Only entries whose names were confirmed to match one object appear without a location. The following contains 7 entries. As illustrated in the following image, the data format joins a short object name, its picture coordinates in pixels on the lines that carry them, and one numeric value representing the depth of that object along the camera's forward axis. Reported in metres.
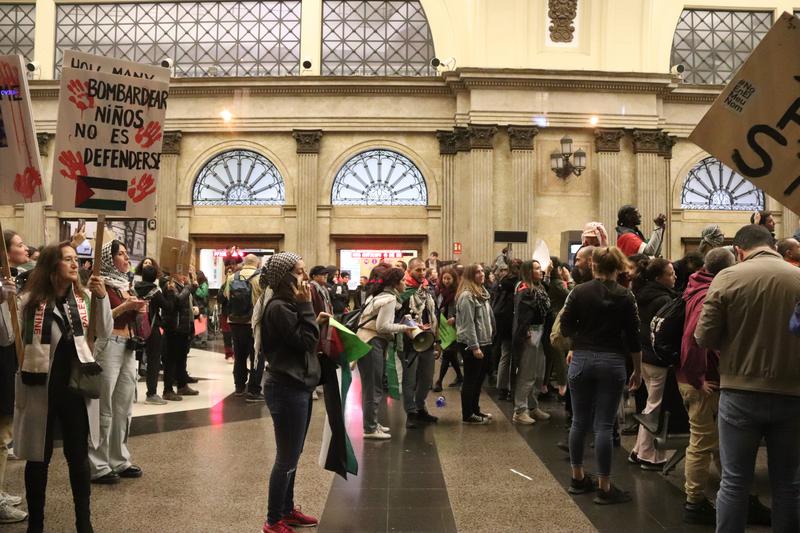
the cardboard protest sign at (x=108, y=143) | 4.92
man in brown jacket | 3.80
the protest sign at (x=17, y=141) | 4.93
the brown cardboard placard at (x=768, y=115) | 3.93
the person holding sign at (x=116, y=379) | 6.07
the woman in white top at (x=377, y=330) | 8.19
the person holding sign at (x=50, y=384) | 4.46
